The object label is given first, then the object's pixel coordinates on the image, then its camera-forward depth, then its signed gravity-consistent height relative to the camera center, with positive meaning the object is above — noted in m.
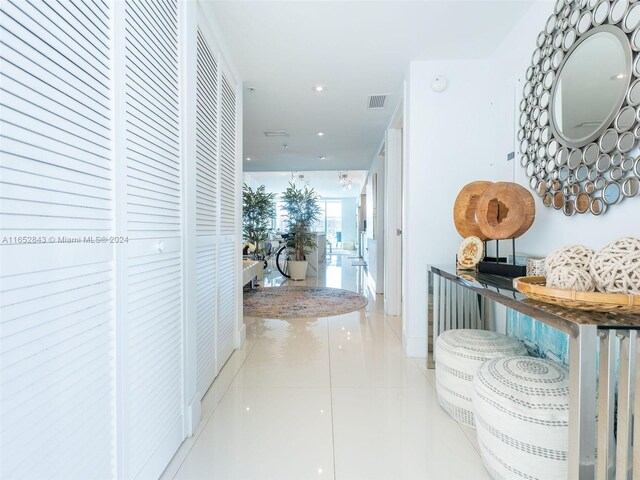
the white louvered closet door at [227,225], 2.38 +0.08
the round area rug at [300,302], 4.05 -0.95
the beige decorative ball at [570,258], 1.06 -0.07
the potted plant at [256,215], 6.11 +0.38
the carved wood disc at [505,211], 1.74 +0.14
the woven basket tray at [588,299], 0.91 -0.19
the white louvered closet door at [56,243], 0.68 -0.02
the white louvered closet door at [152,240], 1.12 -0.02
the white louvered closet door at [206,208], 1.91 +0.17
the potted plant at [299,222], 6.74 +0.28
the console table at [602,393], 0.88 -0.43
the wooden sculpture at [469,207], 2.12 +0.19
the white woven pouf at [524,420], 1.15 -0.68
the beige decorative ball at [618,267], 0.94 -0.09
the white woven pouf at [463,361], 1.71 -0.68
